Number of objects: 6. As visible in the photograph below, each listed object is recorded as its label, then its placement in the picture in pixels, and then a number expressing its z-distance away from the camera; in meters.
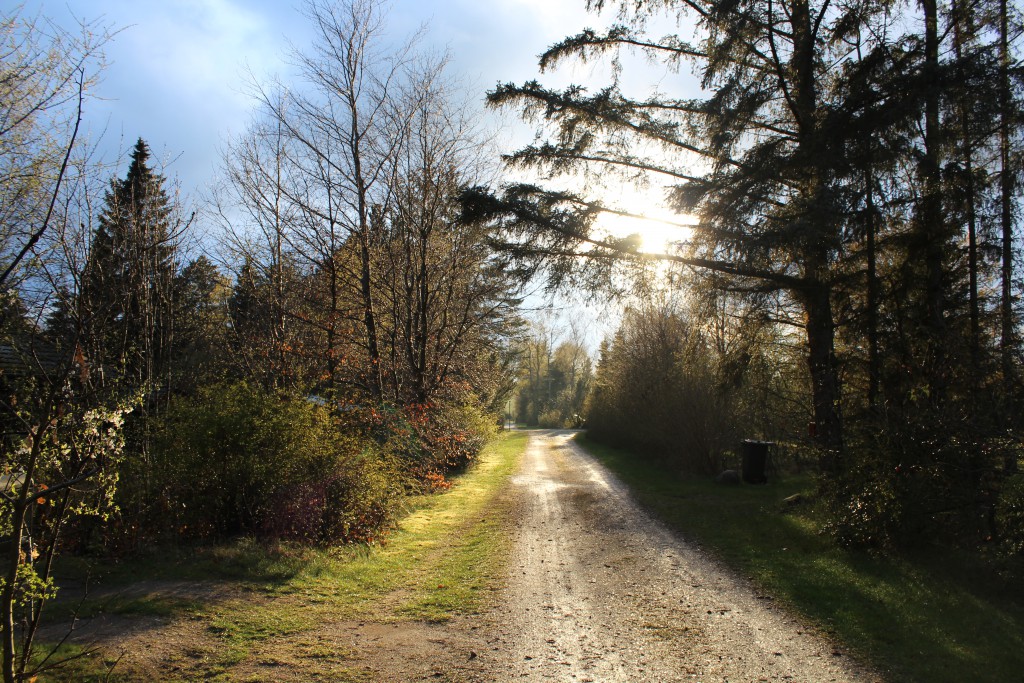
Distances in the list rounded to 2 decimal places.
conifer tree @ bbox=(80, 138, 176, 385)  5.99
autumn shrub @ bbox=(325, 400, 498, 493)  11.18
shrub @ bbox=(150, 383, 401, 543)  7.59
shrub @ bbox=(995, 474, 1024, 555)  5.58
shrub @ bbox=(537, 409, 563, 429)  63.56
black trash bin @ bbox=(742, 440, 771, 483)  14.59
